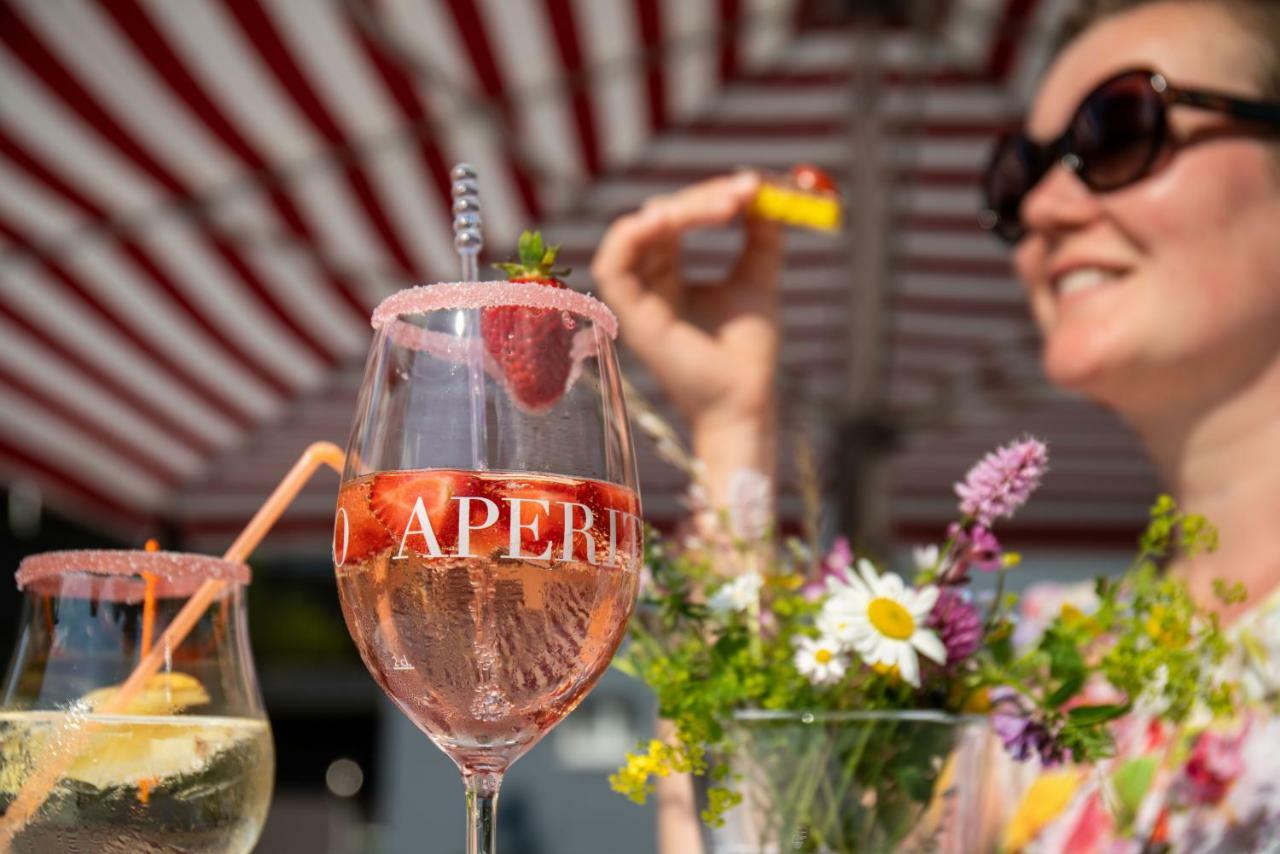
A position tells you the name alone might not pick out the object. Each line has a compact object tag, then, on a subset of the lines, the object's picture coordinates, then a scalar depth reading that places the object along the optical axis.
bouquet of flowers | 0.82
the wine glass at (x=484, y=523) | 0.63
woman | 1.40
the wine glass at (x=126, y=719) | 0.71
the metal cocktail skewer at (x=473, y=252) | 0.64
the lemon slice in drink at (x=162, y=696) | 0.73
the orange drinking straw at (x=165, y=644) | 0.71
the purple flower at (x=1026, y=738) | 0.85
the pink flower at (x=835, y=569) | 0.88
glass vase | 0.84
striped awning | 3.90
